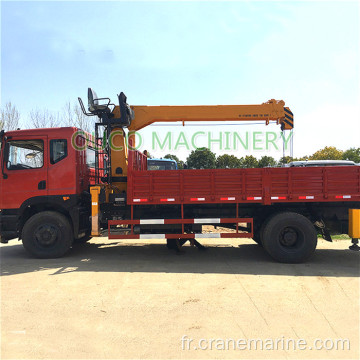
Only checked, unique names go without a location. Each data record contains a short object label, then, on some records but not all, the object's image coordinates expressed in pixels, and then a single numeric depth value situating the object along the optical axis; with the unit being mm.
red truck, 5773
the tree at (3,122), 16781
